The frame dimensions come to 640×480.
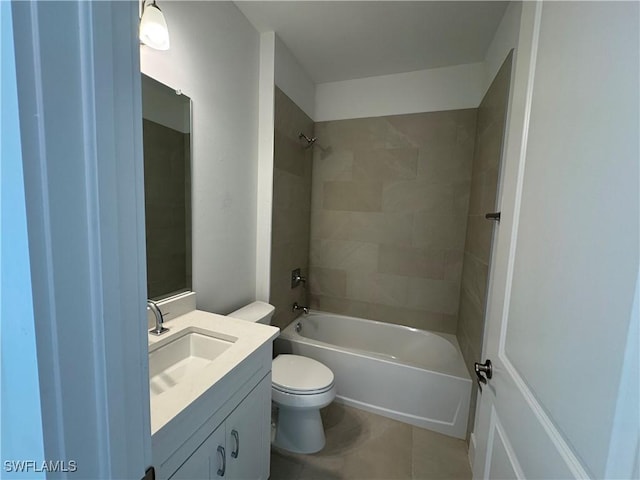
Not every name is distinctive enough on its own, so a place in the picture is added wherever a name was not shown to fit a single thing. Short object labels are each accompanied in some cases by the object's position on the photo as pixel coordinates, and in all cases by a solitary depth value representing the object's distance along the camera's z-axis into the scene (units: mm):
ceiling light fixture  1007
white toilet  1497
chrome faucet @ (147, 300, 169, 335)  1138
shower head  2277
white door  413
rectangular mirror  1205
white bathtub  1746
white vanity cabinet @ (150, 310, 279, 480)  750
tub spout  2414
